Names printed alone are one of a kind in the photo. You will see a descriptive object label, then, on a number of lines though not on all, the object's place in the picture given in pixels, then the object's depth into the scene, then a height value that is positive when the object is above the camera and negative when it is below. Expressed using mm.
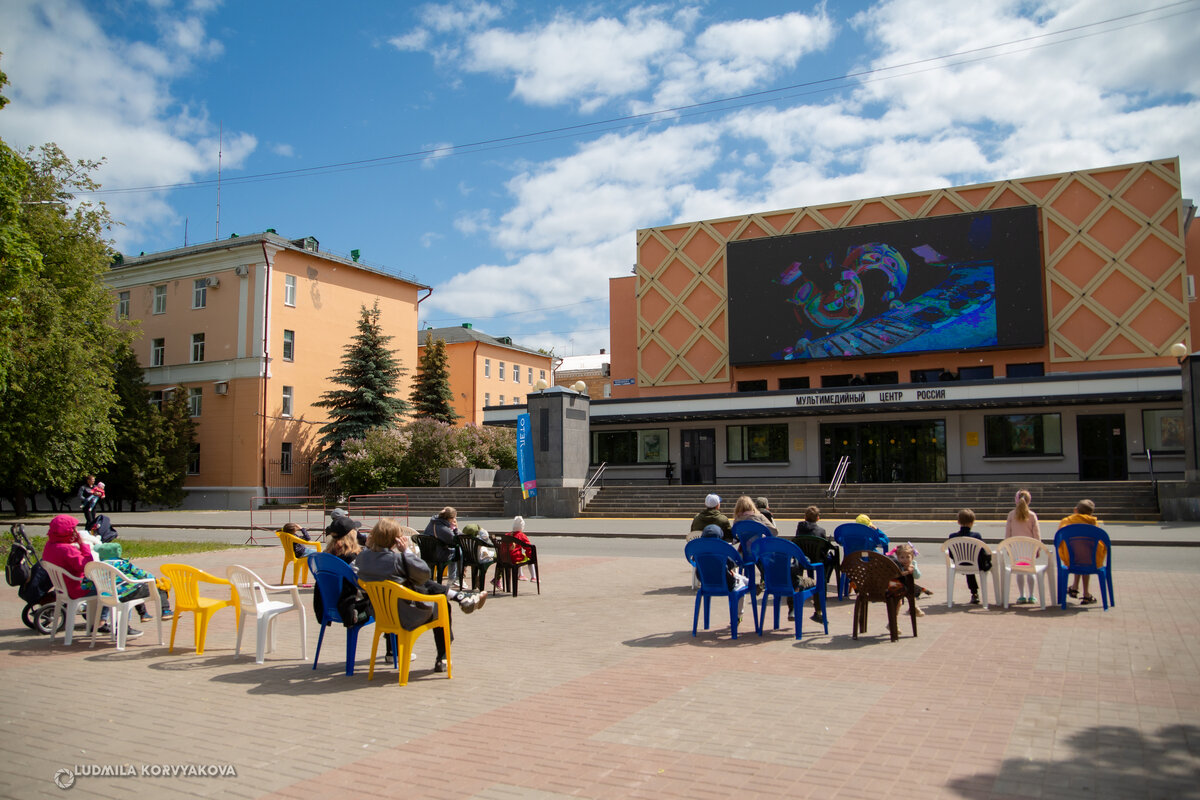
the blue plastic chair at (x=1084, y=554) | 9727 -1048
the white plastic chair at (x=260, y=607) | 7797 -1276
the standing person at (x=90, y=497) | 20281 -576
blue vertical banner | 30328 +363
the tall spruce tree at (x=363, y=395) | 42219 +3839
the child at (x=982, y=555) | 10328 -1100
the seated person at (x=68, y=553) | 8703 -819
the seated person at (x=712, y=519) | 11227 -688
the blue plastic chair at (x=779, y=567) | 8531 -1022
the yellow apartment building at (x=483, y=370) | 63406 +7858
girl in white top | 10484 -740
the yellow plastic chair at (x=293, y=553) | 12791 -1284
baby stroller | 9109 -1230
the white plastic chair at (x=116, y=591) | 8492 -1195
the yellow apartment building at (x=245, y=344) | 42969 +6848
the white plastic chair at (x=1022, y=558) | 9977 -1120
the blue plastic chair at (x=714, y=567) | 8539 -1010
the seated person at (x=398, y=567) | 7034 -819
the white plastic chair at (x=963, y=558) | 10289 -1150
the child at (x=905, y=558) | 8734 -982
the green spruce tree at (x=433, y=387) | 50312 +4923
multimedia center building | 32656 +5447
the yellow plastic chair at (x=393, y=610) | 6922 -1157
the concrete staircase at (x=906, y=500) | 25734 -1163
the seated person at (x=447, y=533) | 11266 -844
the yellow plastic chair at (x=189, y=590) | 8133 -1130
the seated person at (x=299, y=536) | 12211 -1030
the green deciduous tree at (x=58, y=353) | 30219 +4379
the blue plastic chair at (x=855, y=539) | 10648 -936
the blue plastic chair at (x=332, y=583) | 7305 -980
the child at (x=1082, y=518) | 10398 -684
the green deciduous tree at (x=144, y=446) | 40188 +1292
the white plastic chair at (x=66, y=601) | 8680 -1322
